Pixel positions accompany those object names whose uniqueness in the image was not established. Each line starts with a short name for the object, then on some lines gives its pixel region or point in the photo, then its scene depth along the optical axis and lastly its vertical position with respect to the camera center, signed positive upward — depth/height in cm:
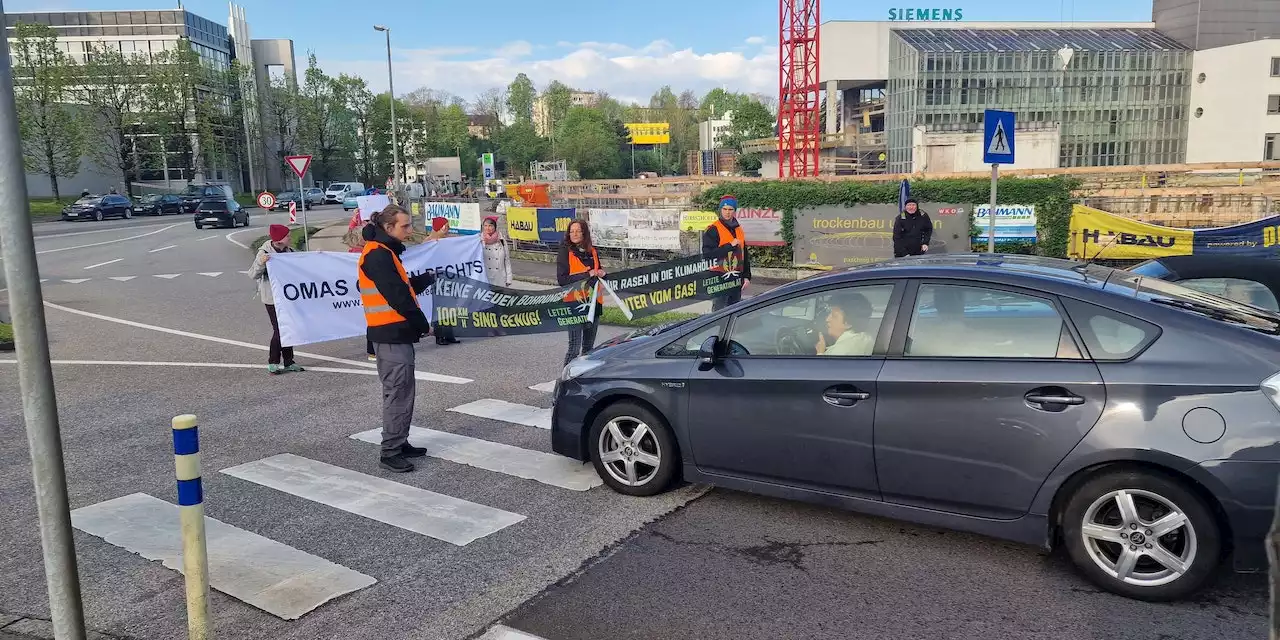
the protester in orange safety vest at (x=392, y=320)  601 -87
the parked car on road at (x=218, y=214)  3841 -69
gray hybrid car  378 -114
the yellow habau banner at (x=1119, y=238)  1552 -125
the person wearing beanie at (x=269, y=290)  953 -103
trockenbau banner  1733 -113
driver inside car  466 -82
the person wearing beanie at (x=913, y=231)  1235 -77
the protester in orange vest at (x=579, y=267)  897 -83
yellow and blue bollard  344 -130
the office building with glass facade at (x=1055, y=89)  7438 +719
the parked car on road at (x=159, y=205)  5172 -28
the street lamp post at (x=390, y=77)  4450 +609
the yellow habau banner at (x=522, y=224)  2338 -95
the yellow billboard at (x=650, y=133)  11938 +705
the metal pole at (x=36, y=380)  308 -64
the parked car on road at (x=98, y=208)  4491 -34
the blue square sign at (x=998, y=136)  969 +42
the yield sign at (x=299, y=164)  2284 +84
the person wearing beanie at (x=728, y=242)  989 -68
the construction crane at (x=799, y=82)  7400 +853
